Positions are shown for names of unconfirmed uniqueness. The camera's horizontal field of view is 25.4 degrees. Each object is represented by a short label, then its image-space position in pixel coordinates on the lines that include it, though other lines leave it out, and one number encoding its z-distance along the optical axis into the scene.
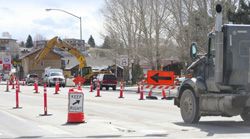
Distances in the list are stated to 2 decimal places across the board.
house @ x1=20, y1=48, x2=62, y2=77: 119.69
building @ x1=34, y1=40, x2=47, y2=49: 147.90
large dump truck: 14.40
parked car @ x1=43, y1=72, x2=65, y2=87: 62.88
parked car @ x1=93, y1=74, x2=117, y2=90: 52.29
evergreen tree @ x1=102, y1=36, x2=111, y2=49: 76.47
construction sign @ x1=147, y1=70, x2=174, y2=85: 32.31
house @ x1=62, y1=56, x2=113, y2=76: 110.23
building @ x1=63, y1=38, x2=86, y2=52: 76.50
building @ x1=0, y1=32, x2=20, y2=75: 181.50
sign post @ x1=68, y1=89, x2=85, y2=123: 16.28
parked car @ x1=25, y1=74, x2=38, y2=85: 77.00
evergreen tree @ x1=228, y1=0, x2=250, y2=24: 43.50
